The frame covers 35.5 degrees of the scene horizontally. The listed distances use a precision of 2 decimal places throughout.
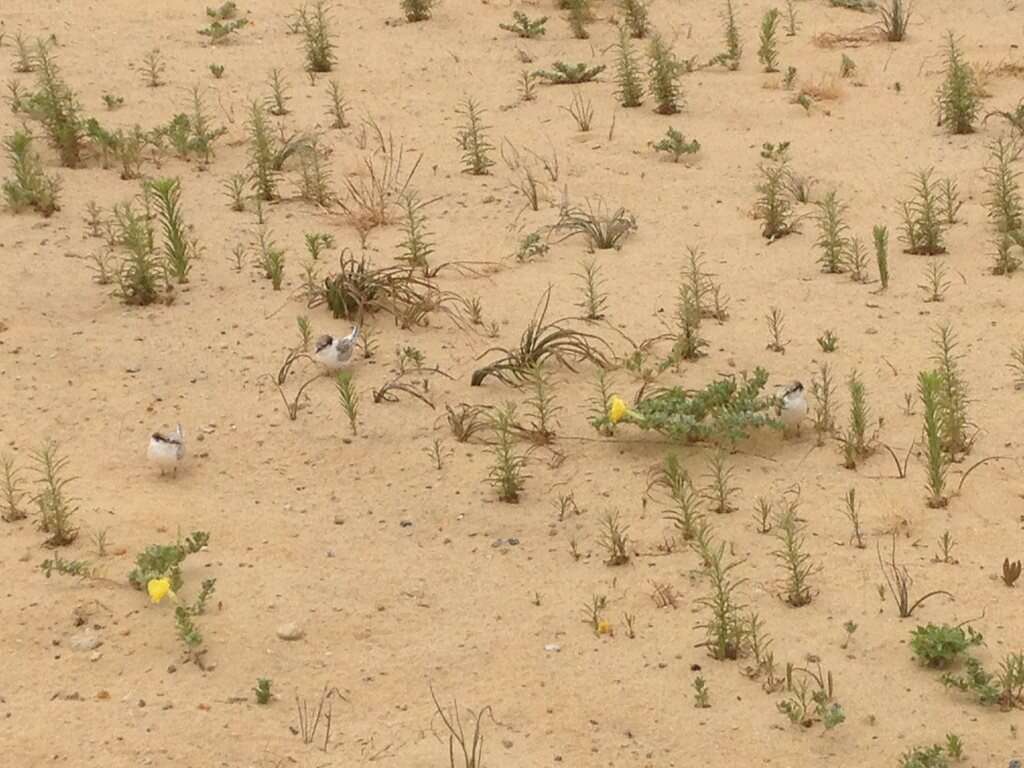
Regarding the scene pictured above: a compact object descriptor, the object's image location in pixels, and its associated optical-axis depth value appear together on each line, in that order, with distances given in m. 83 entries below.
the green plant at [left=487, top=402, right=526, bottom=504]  5.79
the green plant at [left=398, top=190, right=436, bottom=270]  7.68
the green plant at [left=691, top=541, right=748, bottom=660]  4.87
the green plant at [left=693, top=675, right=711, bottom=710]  4.69
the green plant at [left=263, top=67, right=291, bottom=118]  9.67
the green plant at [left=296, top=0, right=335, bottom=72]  10.34
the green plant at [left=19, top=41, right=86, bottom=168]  8.82
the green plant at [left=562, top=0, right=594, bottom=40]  10.98
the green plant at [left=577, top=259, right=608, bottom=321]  7.22
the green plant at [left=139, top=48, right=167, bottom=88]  10.12
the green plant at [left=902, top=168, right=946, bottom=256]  7.79
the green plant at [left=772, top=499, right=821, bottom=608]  5.13
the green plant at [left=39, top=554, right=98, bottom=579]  5.20
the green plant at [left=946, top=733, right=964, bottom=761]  4.36
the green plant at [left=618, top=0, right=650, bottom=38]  10.90
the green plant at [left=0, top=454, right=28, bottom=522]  5.62
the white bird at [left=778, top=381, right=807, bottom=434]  6.06
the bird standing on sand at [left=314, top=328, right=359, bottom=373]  6.62
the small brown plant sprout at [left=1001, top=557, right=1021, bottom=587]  5.16
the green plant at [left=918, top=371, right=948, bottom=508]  5.53
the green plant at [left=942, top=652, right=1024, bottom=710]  4.61
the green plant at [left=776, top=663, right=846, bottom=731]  4.55
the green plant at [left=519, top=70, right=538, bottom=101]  9.93
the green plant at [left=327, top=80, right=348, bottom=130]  9.53
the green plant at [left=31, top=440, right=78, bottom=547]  5.44
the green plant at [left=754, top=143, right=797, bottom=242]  8.08
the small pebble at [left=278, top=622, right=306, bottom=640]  5.03
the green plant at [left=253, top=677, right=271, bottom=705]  4.70
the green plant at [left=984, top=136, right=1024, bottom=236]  7.86
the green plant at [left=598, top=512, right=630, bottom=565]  5.42
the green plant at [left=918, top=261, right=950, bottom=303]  7.33
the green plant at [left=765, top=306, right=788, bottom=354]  6.92
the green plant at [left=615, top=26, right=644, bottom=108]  9.72
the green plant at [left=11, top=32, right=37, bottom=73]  10.02
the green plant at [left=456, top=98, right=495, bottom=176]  8.90
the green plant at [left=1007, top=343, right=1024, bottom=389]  6.47
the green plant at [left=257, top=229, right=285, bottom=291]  7.51
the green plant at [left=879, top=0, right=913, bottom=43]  10.61
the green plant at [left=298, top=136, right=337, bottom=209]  8.48
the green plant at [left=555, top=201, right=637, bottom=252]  8.03
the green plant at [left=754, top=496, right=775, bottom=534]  5.58
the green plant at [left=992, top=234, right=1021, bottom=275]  7.55
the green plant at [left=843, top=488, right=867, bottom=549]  5.47
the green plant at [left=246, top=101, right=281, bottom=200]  8.52
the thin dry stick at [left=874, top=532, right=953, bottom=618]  5.07
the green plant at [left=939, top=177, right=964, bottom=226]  8.12
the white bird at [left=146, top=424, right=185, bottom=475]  5.87
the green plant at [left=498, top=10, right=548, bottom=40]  10.84
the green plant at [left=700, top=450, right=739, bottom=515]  5.70
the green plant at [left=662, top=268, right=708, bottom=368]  6.82
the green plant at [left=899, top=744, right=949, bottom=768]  4.32
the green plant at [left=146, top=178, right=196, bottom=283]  7.29
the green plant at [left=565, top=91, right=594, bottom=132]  9.48
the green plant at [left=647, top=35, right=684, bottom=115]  9.63
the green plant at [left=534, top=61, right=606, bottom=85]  10.12
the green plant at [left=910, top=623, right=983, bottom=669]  4.76
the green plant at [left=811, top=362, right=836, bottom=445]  6.15
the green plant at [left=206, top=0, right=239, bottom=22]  11.22
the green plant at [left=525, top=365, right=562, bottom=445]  6.20
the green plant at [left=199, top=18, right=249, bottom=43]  10.83
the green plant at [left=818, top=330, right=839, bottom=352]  6.86
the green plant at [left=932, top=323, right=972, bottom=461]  5.93
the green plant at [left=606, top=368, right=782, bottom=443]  5.98
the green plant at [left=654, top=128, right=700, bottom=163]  8.98
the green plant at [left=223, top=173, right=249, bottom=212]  8.40
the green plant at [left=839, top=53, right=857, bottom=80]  10.09
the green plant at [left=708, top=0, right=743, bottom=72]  10.40
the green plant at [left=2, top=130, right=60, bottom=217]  8.20
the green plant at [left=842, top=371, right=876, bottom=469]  5.91
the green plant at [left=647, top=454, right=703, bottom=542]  5.52
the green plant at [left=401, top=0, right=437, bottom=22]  11.12
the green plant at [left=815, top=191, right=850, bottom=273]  7.64
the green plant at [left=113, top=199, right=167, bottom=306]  7.28
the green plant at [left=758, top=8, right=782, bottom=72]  10.27
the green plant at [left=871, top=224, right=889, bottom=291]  7.34
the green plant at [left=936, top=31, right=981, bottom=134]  9.12
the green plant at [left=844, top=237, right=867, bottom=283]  7.57
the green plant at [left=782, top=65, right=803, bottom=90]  9.95
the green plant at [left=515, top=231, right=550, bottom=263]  7.90
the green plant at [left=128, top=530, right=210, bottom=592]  5.14
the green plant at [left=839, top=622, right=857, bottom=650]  4.95
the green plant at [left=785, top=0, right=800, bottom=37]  10.91
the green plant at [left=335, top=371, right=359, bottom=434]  6.25
